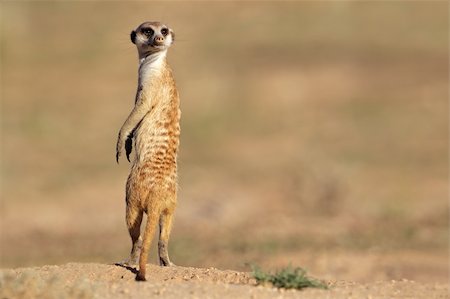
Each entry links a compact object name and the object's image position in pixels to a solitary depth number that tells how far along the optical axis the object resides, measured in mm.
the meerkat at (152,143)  16031
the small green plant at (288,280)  15273
